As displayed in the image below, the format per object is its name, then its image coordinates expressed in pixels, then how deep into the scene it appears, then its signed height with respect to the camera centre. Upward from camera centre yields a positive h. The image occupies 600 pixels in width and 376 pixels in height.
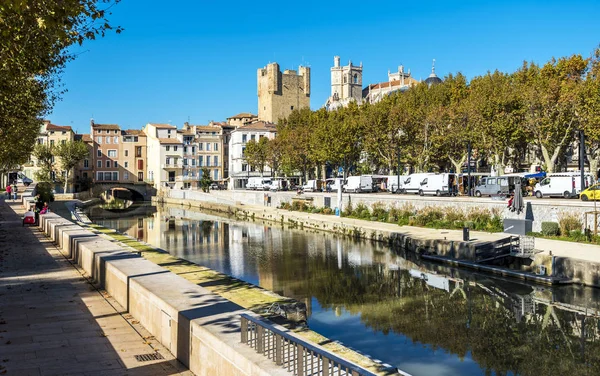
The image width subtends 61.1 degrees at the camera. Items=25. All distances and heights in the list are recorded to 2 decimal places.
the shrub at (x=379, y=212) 39.21 -2.44
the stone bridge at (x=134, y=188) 89.69 -1.30
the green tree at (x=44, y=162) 70.06 +2.64
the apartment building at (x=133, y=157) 94.56 +4.43
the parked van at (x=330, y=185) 61.30 -0.52
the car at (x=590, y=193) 29.40 -0.73
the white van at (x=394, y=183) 49.96 -0.22
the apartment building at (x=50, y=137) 84.25 +7.57
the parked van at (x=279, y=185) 70.00 -0.57
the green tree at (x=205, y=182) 79.44 -0.18
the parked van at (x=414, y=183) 45.53 -0.19
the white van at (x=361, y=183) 52.91 -0.22
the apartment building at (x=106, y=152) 92.06 +5.30
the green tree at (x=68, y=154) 74.56 +3.94
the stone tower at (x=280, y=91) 123.12 +22.37
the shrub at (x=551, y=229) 26.67 -2.52
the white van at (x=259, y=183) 73.88 -0.32
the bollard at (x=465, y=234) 26.11 -2.74
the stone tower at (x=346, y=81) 153.50 +30.56
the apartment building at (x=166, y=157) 90.75 +4.26
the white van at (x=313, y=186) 63.81 -0.65
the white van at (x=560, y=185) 34.47 -0.29
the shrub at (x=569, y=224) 25.91 -2.19
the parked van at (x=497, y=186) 38.81 -0.39
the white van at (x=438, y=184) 43.25 -0.27
